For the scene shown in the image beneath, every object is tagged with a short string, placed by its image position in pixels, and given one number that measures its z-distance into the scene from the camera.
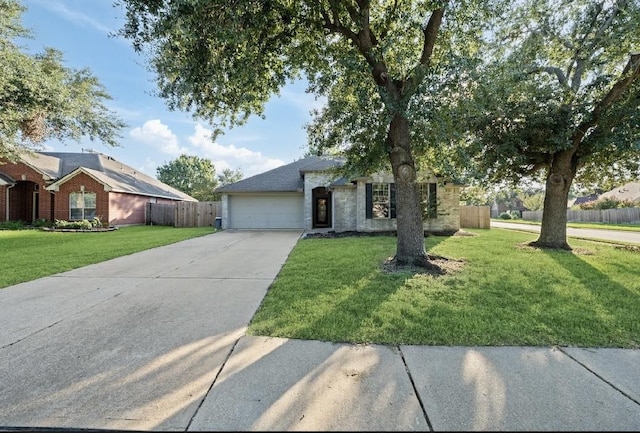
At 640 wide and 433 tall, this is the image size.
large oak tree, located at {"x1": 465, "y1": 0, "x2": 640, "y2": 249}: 7.29
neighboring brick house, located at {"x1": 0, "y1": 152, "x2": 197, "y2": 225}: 18.38
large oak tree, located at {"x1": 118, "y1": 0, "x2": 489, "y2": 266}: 5.60
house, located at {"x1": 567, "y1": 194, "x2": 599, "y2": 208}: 44.87
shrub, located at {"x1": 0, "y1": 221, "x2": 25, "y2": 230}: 17.23
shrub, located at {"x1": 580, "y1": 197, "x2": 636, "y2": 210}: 28.71
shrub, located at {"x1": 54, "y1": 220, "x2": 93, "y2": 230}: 16.53
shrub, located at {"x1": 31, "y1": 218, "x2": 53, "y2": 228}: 18.20
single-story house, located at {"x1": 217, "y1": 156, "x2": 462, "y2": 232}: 14.15
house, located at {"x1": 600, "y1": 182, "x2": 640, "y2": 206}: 30.00
